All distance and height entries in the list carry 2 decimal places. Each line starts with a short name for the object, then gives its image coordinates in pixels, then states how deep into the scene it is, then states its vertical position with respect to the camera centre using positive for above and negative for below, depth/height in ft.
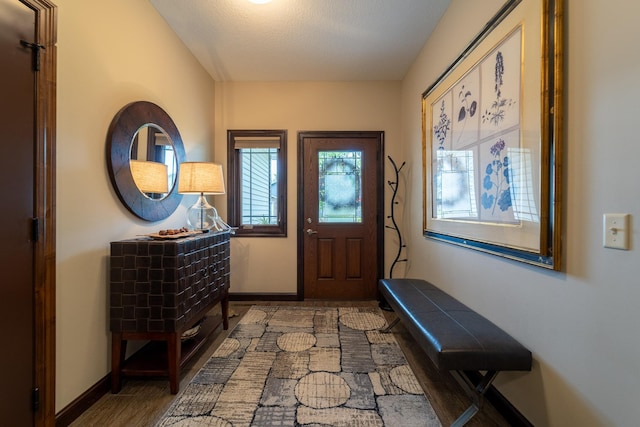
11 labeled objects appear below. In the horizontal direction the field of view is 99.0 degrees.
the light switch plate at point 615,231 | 3.06 -0.21
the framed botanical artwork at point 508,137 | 3.95 +1.38
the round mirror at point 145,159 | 5.98 +1.32
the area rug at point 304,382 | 5.04 -3.77
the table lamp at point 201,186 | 7.85 +0.76
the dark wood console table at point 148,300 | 5.62 -1.82
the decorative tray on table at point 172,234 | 6.04 -0.53
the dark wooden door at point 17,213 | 3.87 -0.02
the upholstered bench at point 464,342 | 4.32 -2.18
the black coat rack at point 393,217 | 11.14 -0.19
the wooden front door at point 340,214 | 11.53 -0.08
